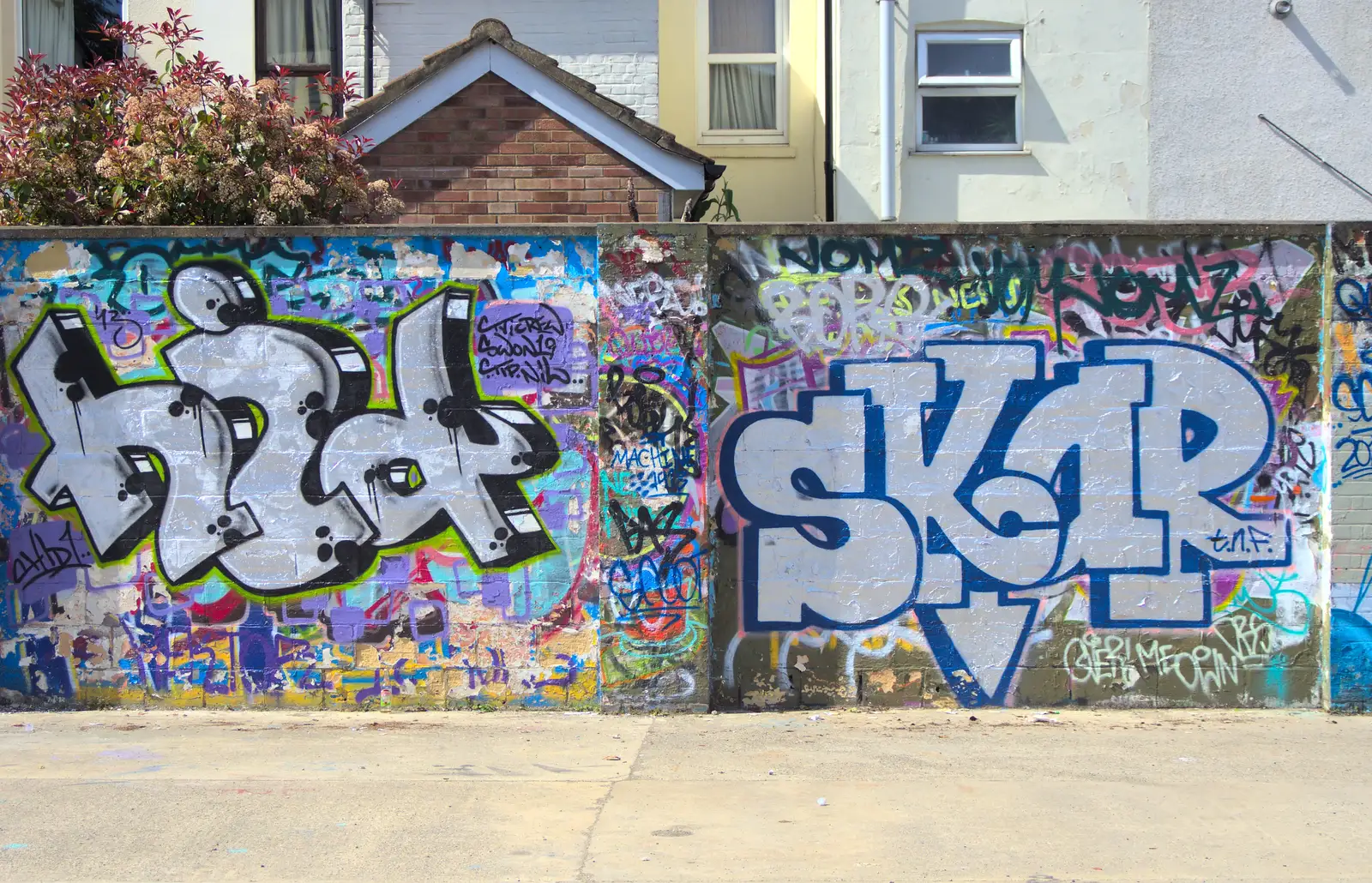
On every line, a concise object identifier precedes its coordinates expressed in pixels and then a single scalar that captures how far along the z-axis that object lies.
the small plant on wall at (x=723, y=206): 11.41
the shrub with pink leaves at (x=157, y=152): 7.41
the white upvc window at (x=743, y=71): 11.96
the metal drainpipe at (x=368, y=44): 11.37
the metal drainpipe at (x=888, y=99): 10.91
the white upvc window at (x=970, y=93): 11.16
